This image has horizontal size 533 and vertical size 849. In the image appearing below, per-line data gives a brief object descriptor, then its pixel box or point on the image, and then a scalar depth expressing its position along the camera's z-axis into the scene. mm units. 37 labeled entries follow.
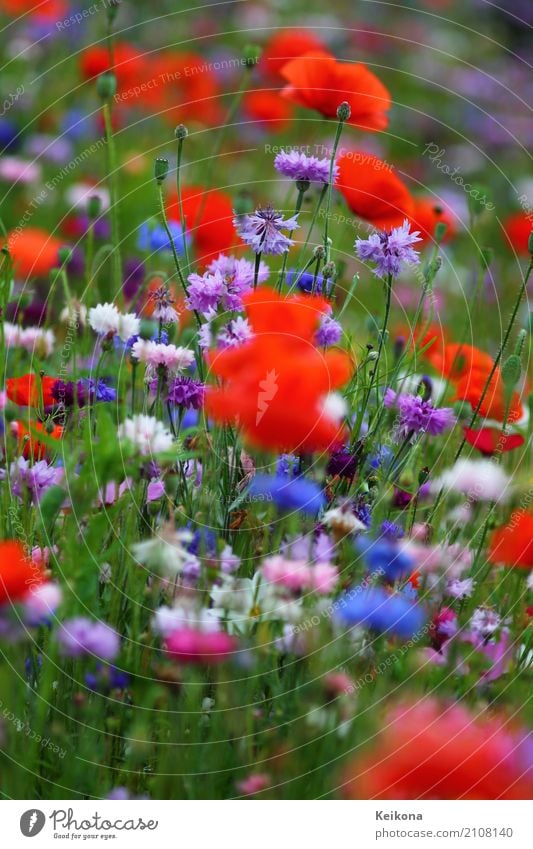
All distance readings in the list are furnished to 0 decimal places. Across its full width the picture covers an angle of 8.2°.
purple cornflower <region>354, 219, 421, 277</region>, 2186
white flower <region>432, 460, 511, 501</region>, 2261
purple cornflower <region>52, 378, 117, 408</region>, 2231
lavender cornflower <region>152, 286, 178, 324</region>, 2215
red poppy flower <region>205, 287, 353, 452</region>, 2052
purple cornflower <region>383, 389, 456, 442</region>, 2196
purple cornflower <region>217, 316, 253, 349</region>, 2154
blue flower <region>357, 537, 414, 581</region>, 2116
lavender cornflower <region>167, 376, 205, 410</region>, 2183
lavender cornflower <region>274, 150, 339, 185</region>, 2207
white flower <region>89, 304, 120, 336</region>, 2213
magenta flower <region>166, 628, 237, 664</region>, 2051
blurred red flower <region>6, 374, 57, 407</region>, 2232
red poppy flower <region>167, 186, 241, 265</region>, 2595
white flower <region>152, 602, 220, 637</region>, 2088
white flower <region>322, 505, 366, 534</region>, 2127
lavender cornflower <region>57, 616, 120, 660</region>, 2068
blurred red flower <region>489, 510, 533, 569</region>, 2157
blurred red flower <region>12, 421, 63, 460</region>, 2217
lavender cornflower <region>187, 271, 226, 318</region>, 2168
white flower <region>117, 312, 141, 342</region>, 2208
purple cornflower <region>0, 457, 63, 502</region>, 2171
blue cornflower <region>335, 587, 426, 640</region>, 2095
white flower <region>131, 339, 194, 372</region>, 2167
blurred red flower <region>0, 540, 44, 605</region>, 2051
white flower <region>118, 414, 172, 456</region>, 2120
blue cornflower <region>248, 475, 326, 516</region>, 2125
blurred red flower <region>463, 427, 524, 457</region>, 2258
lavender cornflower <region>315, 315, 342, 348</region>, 2181
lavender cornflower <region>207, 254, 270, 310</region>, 2177
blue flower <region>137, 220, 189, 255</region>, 2560
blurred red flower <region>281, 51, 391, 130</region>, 2254
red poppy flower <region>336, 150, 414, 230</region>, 2234
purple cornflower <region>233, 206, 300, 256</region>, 2188
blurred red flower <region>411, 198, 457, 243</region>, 2460
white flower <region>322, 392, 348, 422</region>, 2150
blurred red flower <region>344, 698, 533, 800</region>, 2041
